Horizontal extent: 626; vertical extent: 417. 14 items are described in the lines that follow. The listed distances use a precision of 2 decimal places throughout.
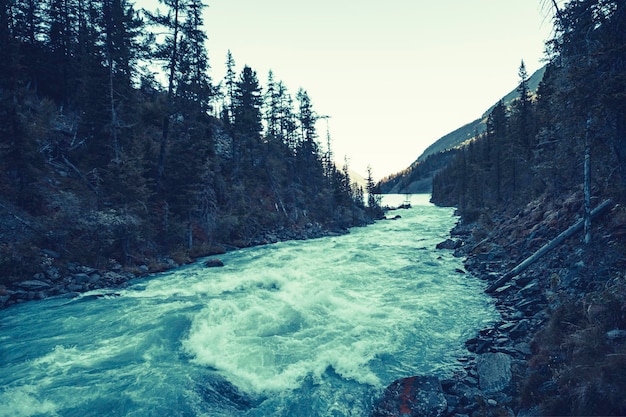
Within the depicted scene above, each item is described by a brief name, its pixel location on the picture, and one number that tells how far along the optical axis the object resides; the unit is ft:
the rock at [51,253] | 59.31
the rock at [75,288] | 55.56
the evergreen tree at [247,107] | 149.38
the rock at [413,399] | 22.98
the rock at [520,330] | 32.05
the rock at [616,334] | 19.27
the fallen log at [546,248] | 41.56
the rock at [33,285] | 52.37
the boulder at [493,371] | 24.25
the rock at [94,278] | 59.35
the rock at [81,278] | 57.93
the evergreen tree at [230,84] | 164.35
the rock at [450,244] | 94.38
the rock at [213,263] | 77.61
